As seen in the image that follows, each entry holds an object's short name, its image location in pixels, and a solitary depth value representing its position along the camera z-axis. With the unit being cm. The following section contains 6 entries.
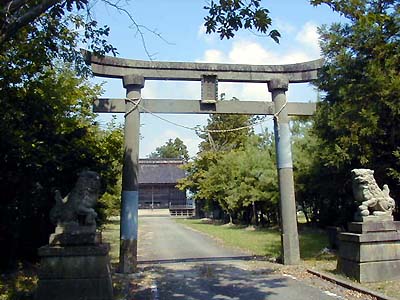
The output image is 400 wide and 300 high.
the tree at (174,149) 8206
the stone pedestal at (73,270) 636
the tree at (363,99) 1005
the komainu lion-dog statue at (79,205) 679
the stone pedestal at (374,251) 770
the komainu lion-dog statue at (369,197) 810
